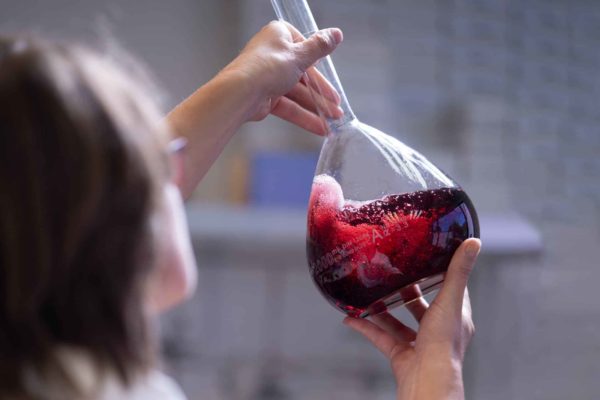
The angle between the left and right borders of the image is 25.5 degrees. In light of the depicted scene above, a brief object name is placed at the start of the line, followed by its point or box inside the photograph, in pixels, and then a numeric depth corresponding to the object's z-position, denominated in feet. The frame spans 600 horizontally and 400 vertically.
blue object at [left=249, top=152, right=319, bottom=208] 8.40
